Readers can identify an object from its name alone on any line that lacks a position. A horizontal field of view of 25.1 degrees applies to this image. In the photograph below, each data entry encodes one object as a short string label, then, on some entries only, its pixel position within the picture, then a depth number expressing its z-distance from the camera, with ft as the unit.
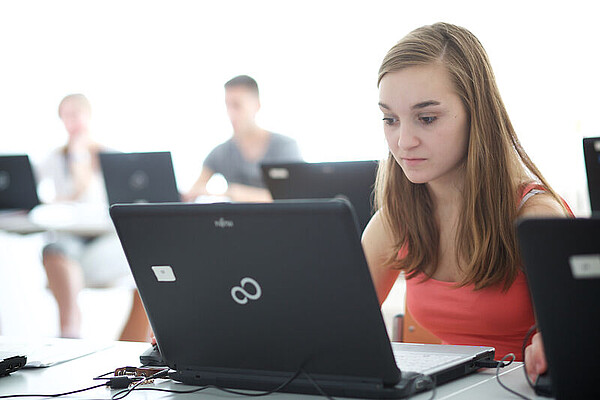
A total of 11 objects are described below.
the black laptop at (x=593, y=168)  6.16
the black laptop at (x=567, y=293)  4.48
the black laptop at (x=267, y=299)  4.94
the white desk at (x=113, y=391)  5.17
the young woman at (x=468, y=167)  6.15
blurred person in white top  12.86
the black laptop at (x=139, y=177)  11.84
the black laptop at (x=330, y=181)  7.79
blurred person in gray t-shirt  14.31
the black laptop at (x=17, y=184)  13.09
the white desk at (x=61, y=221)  12.34
